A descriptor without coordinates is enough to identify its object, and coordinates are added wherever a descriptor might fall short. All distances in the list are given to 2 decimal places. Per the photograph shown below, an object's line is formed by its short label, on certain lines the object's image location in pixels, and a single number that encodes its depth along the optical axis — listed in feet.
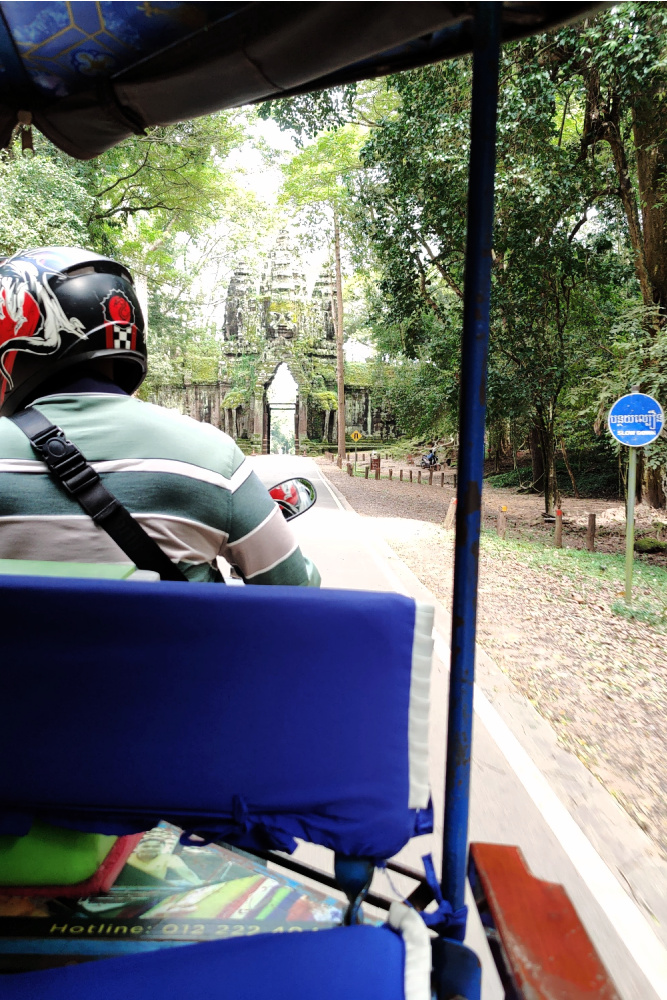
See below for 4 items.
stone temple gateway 137.69
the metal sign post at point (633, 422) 22.79
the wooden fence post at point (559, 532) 41.06
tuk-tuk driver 5.04
